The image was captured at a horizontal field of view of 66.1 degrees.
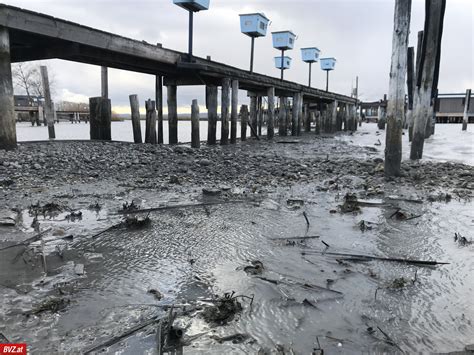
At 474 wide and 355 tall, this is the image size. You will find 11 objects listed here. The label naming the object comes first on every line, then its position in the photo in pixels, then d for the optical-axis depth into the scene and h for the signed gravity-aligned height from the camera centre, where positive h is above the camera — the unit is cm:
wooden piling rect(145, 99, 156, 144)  1415 -3
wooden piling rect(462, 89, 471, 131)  2877 +135
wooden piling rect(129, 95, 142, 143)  1458 +20
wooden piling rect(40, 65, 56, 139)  1745 +81
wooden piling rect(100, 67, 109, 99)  1852 +186
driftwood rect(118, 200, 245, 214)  490 -122
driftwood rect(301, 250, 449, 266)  339 -128
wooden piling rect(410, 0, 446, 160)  886 +150
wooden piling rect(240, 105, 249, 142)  1966 -3
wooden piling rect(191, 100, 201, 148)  1383 -20
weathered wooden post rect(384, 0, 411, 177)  700 +68
